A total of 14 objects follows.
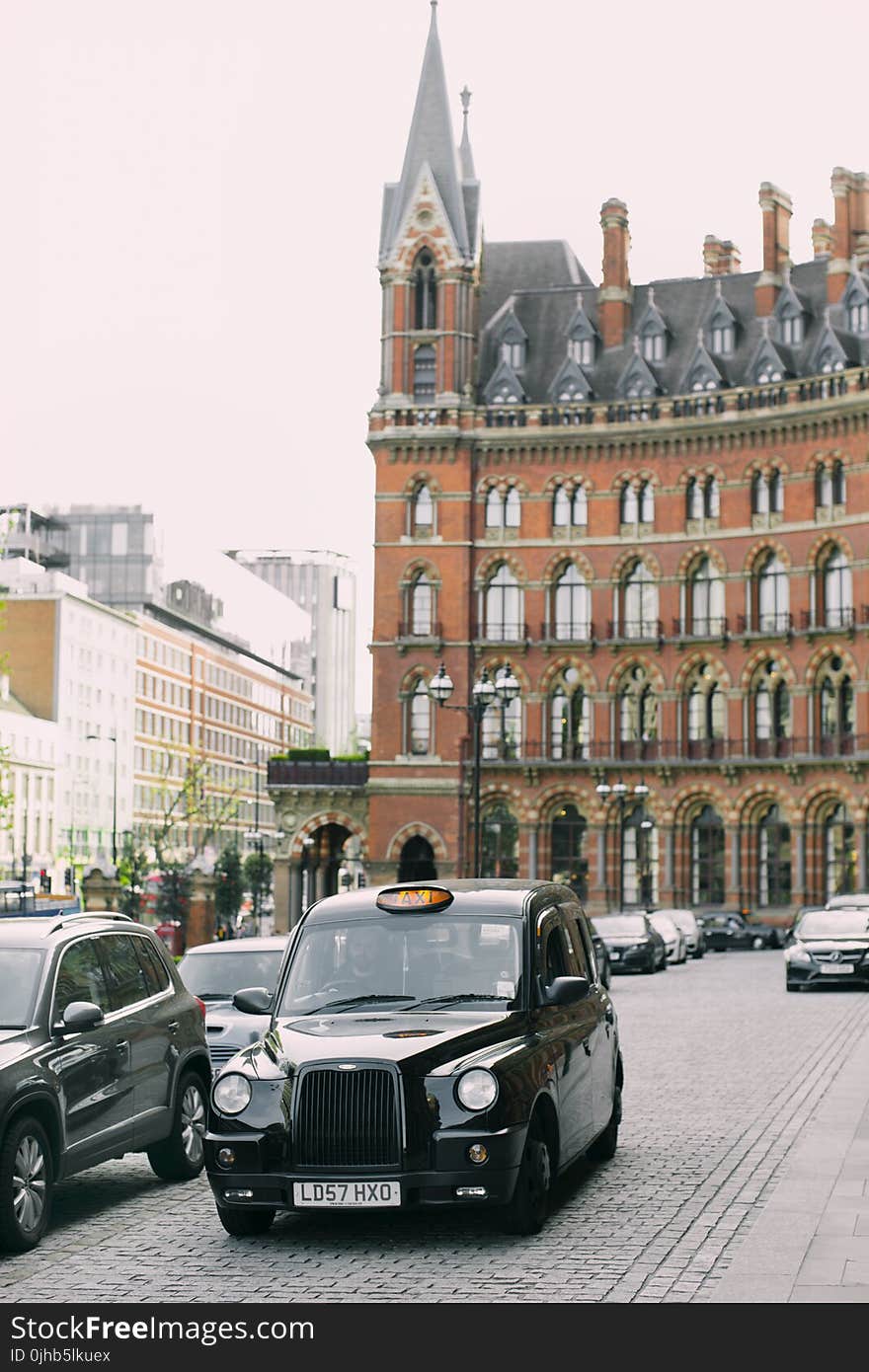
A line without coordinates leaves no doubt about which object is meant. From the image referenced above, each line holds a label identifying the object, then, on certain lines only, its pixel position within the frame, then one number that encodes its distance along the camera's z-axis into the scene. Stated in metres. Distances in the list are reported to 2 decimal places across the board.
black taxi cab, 9.49
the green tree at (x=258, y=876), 92.34
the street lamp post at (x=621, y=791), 56.62
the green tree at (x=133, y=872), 69.01
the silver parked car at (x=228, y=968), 17.20
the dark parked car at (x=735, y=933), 59.69
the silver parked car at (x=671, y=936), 46.03
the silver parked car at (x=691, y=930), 50.16
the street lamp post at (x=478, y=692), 34.22
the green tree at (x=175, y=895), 60.81
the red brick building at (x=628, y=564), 64.50
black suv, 9.98
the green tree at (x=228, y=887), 88.19
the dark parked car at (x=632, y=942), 40.91
